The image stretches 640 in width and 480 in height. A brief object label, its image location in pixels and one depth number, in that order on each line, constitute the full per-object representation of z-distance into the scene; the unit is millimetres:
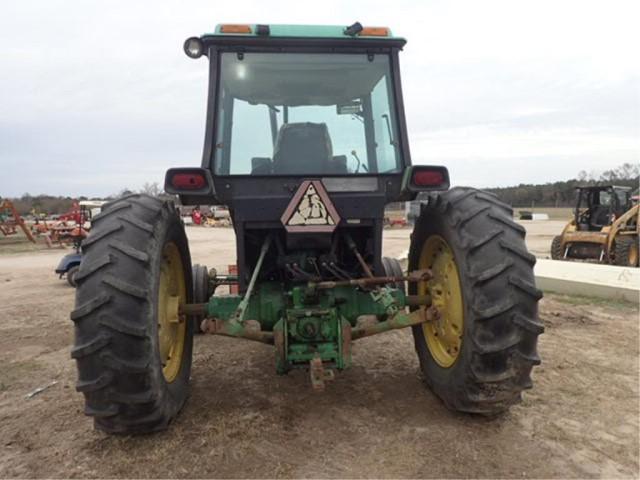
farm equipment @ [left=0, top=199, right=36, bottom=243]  22078
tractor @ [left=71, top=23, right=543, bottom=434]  2684
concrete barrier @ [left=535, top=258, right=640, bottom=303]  7086
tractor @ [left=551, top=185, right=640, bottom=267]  11461
